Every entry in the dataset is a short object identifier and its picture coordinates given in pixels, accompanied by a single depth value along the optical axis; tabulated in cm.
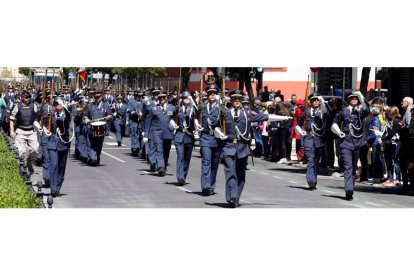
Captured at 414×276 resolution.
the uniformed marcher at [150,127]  2580
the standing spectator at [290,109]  3145
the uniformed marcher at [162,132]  2491
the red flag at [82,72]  5718
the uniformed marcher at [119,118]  3747
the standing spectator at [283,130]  3106
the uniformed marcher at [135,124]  3256
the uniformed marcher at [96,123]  2811
